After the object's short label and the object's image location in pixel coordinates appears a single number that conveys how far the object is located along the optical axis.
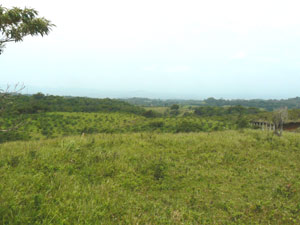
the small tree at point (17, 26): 3.08
